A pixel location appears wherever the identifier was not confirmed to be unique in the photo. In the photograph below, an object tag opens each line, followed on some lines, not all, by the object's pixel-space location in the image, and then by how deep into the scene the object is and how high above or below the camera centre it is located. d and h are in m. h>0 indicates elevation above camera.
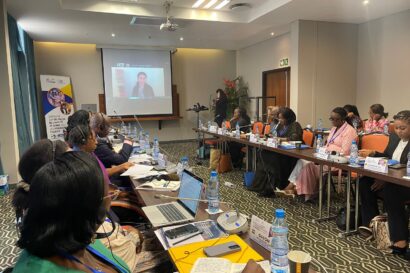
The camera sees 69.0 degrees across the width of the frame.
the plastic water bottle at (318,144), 3.13 -0.46
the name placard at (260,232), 1.23 -0.55
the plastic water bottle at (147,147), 3.65 -0.55
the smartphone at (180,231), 1.36 -0.59
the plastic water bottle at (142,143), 3.86 -0.51
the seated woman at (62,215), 0.73 -0.27
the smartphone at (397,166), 2.42 -0.54
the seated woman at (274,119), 4.63 -0.26
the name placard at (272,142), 3.67 -0.50
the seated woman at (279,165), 3.88 -0.82
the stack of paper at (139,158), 3.07 -0.56
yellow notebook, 1.13 -0.60
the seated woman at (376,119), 4.90 -0.32
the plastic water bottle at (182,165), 2.47 -0.50
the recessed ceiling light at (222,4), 5.16 +1.76
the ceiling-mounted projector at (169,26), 4.66 +1.23
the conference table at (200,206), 1.23 -0.60
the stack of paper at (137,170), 2.49 -0.55
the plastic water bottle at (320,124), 5.95 -0.46
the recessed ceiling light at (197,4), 5.11 +1.75
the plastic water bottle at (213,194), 1.65 -0.51
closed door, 7.14 +0.40
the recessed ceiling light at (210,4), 5.15 +1.75
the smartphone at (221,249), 1.17 -0.58
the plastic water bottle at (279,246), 1.05 -0.53
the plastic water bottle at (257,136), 4.20 -0.47
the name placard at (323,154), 2.86 -0.51
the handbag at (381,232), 2.42 -1.09
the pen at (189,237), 1.32 -0.60
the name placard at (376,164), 2.29 -0.51
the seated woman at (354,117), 5.03 -0.28
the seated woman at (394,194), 2.34 -0.79
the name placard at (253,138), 4.21 -0.51
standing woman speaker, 8.20 -0.04
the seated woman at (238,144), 5.46 -0.72
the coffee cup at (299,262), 1.00 -0.54
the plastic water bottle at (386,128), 4.51 -0.43
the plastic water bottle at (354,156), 2.61 -0.49
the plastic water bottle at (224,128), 5.19 -0.44
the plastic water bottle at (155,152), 3.24 -0.52
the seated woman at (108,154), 2.68 -0.46
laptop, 1.56 -0.59
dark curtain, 4.95 +0.47
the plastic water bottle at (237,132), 4.85 -0.47
